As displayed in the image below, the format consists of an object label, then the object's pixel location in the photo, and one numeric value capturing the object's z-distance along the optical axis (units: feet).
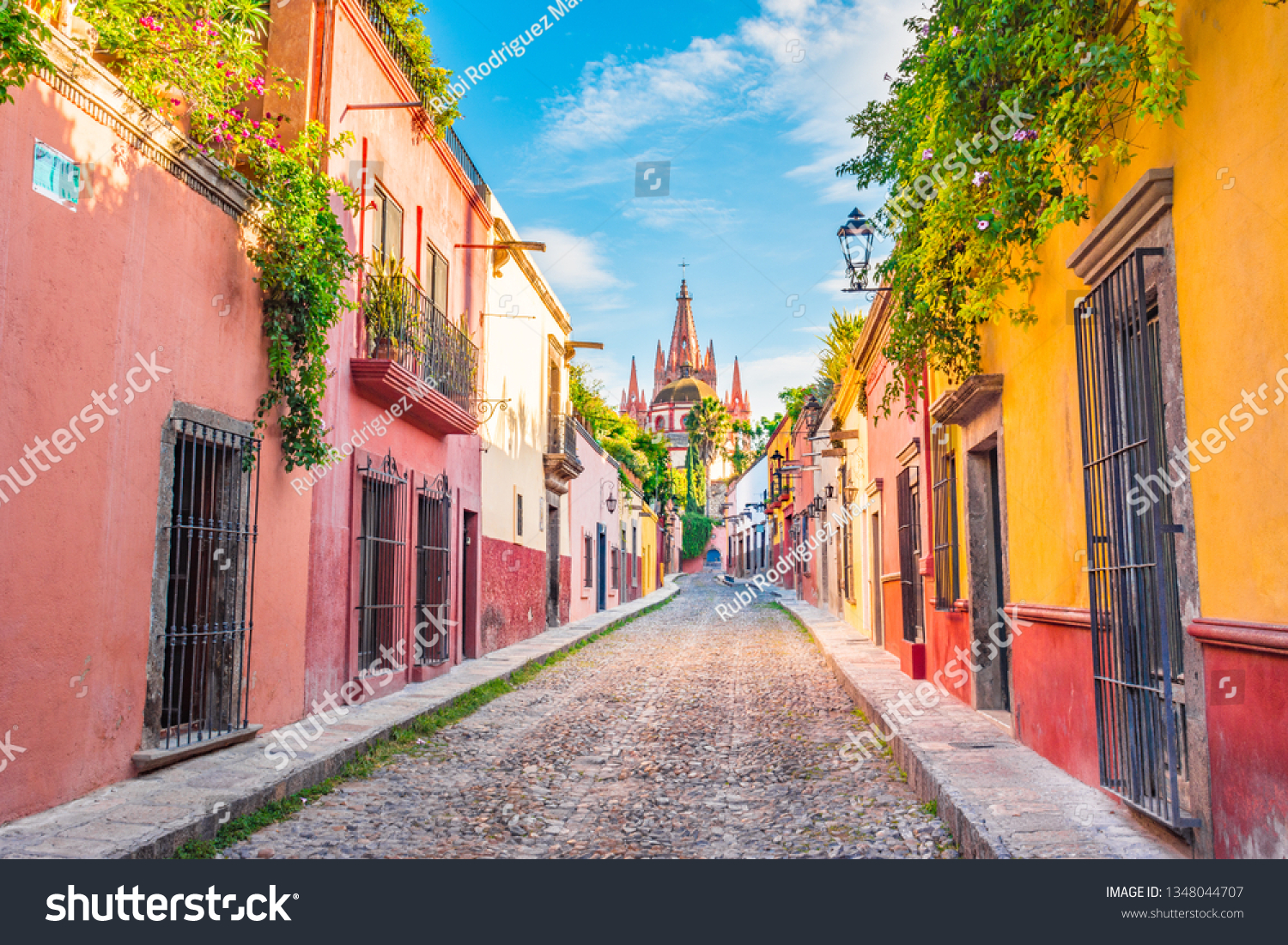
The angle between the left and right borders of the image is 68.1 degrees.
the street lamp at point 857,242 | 32.58
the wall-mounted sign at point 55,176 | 15.29
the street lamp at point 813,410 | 81.91
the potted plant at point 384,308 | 30.30
